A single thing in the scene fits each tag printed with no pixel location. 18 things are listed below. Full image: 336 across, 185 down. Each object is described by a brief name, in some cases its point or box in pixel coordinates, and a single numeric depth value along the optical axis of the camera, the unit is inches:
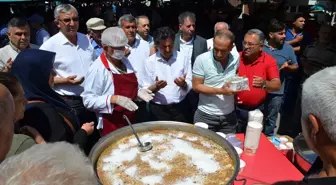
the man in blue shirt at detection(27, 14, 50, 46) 177.2
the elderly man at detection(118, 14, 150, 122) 127.5
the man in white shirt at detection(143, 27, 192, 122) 114.1
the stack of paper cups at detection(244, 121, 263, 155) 78.0
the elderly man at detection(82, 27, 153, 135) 95.3
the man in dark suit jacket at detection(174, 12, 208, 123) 136.3
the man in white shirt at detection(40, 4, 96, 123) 117.2
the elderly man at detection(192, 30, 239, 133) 102.3
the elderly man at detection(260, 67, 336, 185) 38.7
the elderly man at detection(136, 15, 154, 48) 163.5
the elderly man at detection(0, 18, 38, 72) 121.8
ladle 64.6
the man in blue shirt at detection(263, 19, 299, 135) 141.9
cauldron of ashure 56.4
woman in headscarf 66.7
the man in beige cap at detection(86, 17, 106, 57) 163.5
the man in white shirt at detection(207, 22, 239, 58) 152.6
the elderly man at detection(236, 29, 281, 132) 110.9
